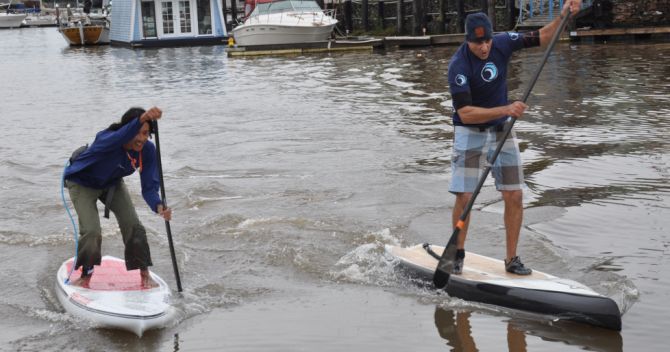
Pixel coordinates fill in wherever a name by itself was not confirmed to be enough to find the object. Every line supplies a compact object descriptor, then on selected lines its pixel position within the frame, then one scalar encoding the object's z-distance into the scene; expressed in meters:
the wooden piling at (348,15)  44.66
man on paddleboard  6.62
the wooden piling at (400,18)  39.59
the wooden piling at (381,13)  42.47
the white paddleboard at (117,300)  6.54
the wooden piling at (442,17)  38.62
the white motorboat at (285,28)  36.22
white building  43.19
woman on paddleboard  6.50
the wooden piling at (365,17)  42.59
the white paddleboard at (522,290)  6.32
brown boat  48.72
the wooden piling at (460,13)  37.44
